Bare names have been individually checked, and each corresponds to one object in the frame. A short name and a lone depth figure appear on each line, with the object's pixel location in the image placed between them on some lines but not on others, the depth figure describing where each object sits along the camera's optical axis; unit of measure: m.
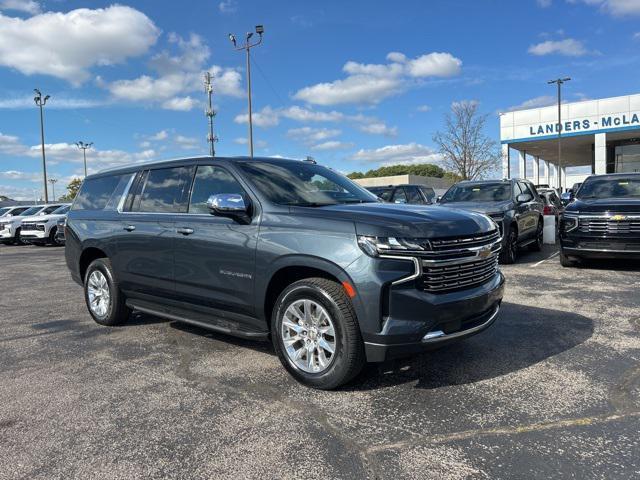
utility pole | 39.28
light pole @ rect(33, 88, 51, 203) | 46.28
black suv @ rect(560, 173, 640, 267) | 8.62
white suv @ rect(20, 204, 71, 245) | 20.53
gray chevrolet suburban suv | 3.60
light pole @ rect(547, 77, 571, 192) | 36.16
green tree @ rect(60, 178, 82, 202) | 96.00
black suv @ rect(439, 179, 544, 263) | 10.02
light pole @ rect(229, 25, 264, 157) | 29.17
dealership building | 35.19
